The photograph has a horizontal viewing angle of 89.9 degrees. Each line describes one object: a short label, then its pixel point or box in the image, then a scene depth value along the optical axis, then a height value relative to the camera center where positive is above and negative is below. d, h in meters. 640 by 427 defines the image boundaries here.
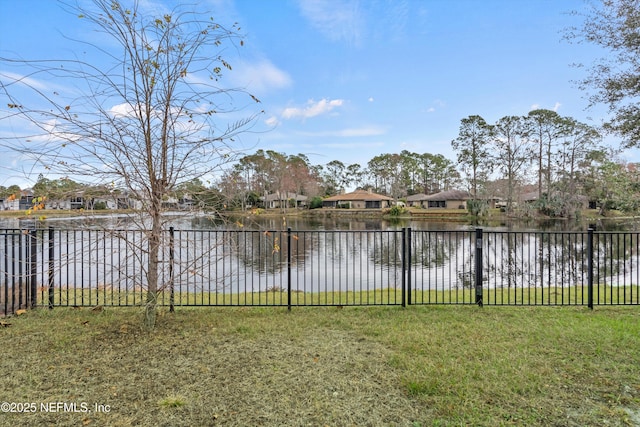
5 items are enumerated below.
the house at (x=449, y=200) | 46.59 +1.79
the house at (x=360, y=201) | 52.38 +1.94
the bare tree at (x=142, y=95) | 3.44 +1.35
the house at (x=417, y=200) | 51.22 +1.90
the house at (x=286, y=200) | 53.68 +2.37
